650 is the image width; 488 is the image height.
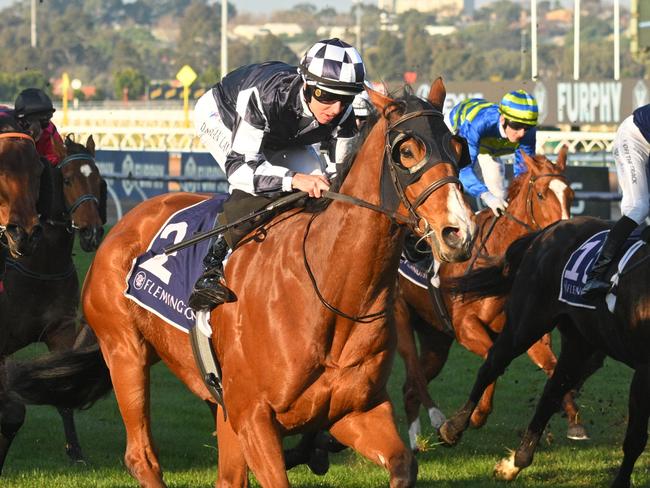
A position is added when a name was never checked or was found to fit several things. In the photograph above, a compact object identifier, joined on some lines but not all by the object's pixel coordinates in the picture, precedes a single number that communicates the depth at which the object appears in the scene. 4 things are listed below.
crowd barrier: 33.28
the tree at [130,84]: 143.47
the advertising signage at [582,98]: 53.67
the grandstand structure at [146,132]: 37.88
